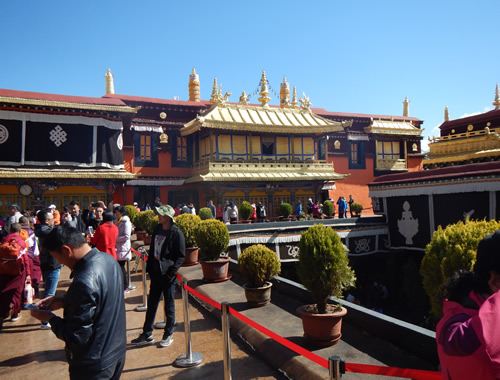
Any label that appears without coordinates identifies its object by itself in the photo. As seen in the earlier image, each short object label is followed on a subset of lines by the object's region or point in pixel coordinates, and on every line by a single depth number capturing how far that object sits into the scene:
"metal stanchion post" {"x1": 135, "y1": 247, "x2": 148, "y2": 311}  6.77
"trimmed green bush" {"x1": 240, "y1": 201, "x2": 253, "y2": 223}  18.06
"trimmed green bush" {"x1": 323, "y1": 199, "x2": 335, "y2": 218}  21.05
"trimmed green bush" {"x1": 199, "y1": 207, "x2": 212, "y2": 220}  16.69
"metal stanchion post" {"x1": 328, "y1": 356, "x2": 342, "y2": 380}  2.52
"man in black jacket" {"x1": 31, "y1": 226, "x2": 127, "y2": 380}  2.42
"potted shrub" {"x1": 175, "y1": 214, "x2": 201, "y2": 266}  9.80
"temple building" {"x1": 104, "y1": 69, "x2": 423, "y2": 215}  22.84
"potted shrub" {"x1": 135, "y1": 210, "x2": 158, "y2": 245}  12.63
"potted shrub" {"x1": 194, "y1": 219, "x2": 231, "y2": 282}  8.25
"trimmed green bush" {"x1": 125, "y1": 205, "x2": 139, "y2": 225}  15.77
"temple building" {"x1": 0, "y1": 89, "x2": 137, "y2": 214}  17.69
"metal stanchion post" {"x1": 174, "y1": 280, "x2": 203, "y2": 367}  4.64
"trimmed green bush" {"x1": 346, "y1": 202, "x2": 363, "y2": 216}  22.47
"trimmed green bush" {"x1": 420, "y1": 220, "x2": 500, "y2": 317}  4.21
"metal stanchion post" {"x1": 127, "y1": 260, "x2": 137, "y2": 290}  8.11
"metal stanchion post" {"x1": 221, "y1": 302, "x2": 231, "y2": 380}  3.76
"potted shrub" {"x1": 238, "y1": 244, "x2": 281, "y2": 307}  6.54
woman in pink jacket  1.62
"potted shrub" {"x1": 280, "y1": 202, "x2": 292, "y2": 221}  20.16
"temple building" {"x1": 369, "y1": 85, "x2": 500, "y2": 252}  11.38
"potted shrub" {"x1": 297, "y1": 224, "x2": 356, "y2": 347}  4.78
